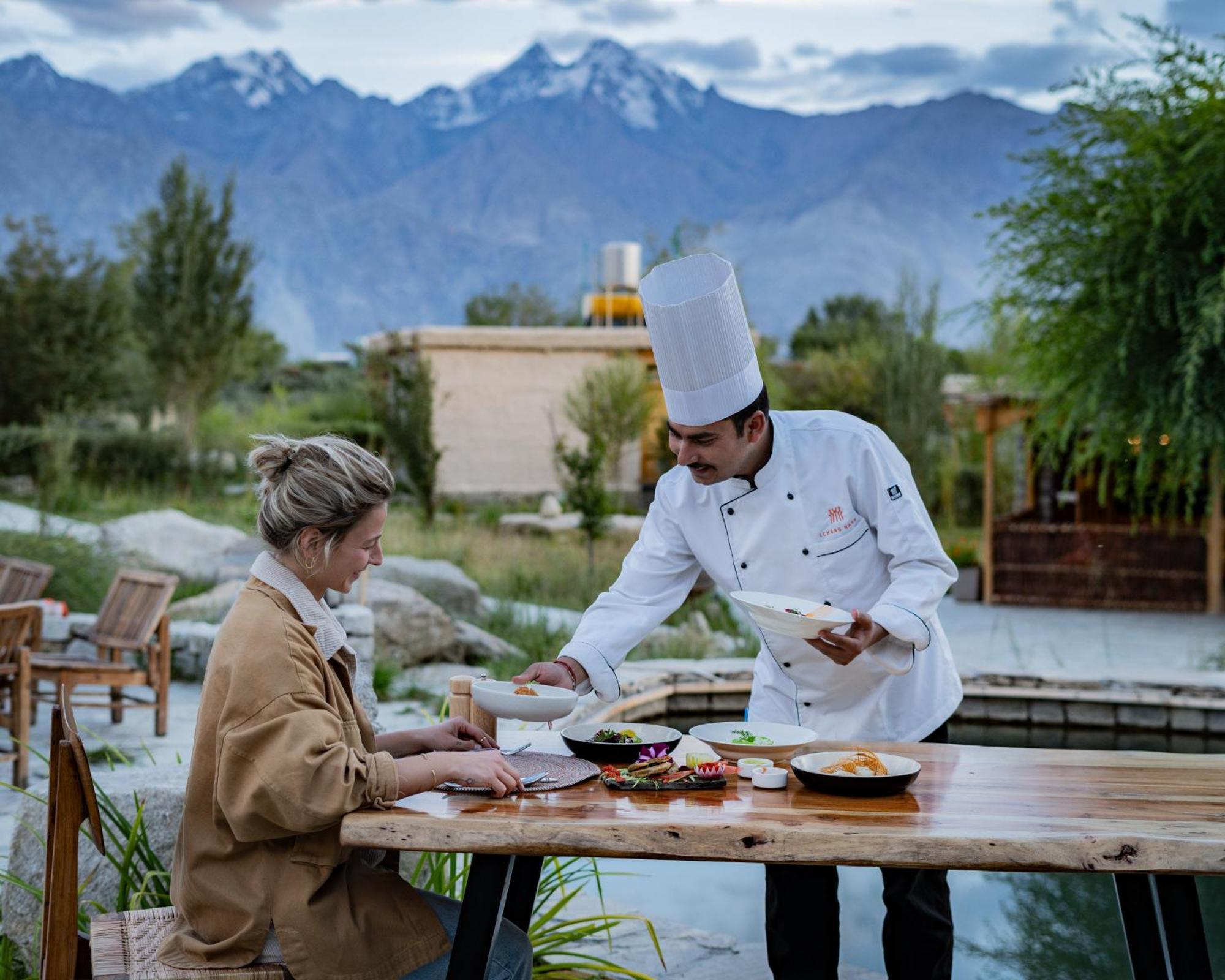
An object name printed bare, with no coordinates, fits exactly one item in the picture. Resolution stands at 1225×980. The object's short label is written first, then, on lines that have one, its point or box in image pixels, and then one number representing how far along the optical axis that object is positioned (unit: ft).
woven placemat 7.36
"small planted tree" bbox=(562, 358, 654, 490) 61.00
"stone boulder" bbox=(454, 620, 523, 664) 28.37
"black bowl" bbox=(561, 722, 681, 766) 8.04
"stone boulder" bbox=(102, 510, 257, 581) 34.09
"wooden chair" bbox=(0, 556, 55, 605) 23.45
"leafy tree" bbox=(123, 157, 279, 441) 65.92
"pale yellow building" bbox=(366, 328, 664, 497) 72.33
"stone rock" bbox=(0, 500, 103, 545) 33.42
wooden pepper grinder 8.56
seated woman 6.57
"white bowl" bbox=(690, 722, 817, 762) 7.81
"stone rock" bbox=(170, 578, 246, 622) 28.58
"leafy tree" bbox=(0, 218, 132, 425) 74.74
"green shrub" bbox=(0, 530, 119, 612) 28.91
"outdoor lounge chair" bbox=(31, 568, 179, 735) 21.38
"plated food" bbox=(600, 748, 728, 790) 7.30
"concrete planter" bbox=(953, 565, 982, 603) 44.96
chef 9.34
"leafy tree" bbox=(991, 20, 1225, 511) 29.68
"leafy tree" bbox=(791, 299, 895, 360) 131.44
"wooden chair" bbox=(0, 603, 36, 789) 18.29
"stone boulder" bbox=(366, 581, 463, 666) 27.99
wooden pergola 40.47
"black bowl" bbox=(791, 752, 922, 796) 7.07
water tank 88.38
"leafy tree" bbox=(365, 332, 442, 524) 51.57
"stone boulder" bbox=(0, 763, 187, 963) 10.37
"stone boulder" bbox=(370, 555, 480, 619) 32.37
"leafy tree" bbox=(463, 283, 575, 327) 157.48
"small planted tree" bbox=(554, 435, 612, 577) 38.70
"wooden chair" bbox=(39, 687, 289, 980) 6.93
